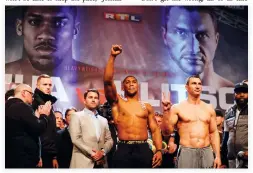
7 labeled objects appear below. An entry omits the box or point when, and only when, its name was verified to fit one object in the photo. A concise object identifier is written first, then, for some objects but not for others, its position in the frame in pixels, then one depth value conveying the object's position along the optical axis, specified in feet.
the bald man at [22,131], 15.72
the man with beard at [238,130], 16.67
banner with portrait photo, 17.20
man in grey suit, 16.03
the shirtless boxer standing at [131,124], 15.64
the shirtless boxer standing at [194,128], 16.05
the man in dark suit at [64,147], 16.26
